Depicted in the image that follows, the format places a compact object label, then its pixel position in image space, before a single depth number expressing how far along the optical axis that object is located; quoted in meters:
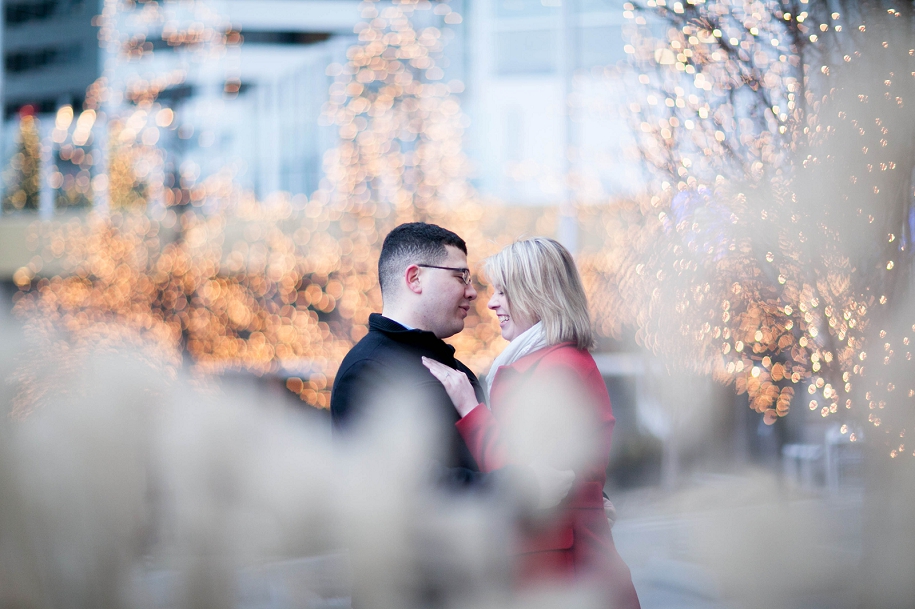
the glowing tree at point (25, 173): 14.95
